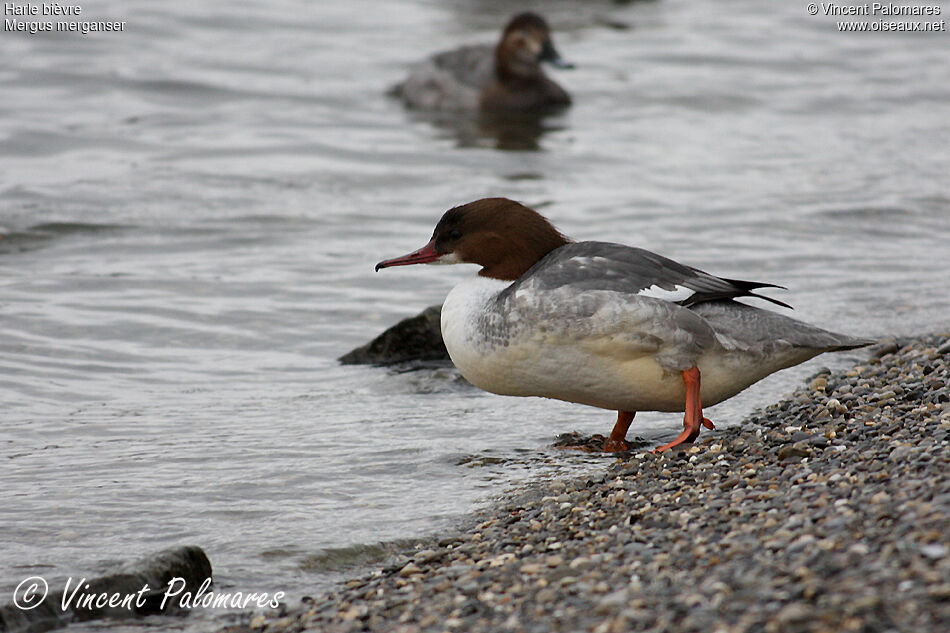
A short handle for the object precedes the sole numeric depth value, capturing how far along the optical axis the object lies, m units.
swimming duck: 30.56
